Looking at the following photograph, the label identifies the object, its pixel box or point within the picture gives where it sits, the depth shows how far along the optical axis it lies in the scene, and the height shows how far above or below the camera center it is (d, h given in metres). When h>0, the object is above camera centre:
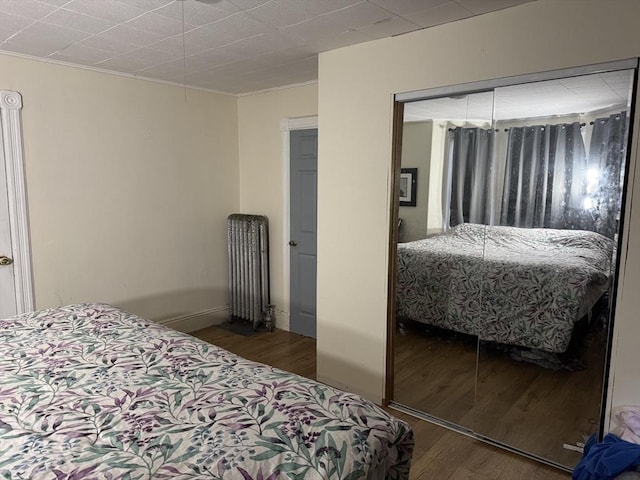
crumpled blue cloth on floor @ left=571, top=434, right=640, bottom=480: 1.75 -1.10
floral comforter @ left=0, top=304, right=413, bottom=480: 1.24 -0.76
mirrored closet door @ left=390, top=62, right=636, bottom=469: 2.13 -0.37
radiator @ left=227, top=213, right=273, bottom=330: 4.42 -0.81
